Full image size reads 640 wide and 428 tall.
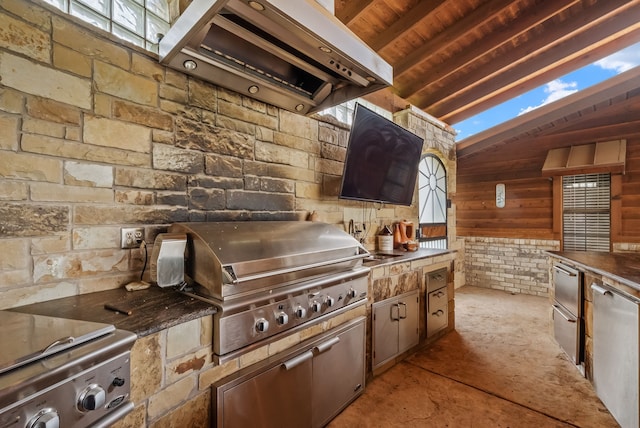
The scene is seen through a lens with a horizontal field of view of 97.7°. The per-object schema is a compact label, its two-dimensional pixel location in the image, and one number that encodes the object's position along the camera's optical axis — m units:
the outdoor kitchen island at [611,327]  1.61
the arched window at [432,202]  4.27
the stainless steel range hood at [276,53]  1.29
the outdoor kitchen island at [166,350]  0.98
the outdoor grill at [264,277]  1.25
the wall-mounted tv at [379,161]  2.50
